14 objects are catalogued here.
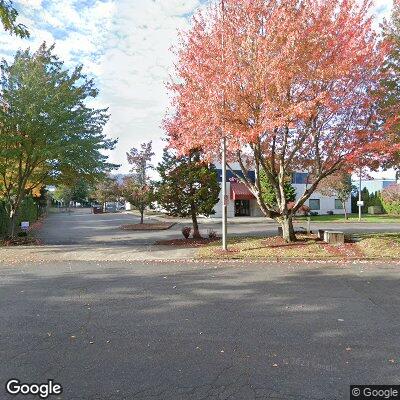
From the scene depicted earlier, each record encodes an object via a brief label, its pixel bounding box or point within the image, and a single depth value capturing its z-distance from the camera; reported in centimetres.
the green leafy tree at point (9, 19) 623
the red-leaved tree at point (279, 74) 1095
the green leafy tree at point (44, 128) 1565
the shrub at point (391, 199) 3985
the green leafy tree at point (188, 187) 1736
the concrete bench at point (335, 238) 1469
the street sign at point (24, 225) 1889
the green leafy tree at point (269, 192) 3390
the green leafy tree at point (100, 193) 5275
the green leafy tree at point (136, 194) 2617
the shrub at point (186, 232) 1761
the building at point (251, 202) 4212
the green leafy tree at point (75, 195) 6719
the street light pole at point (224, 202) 1316
